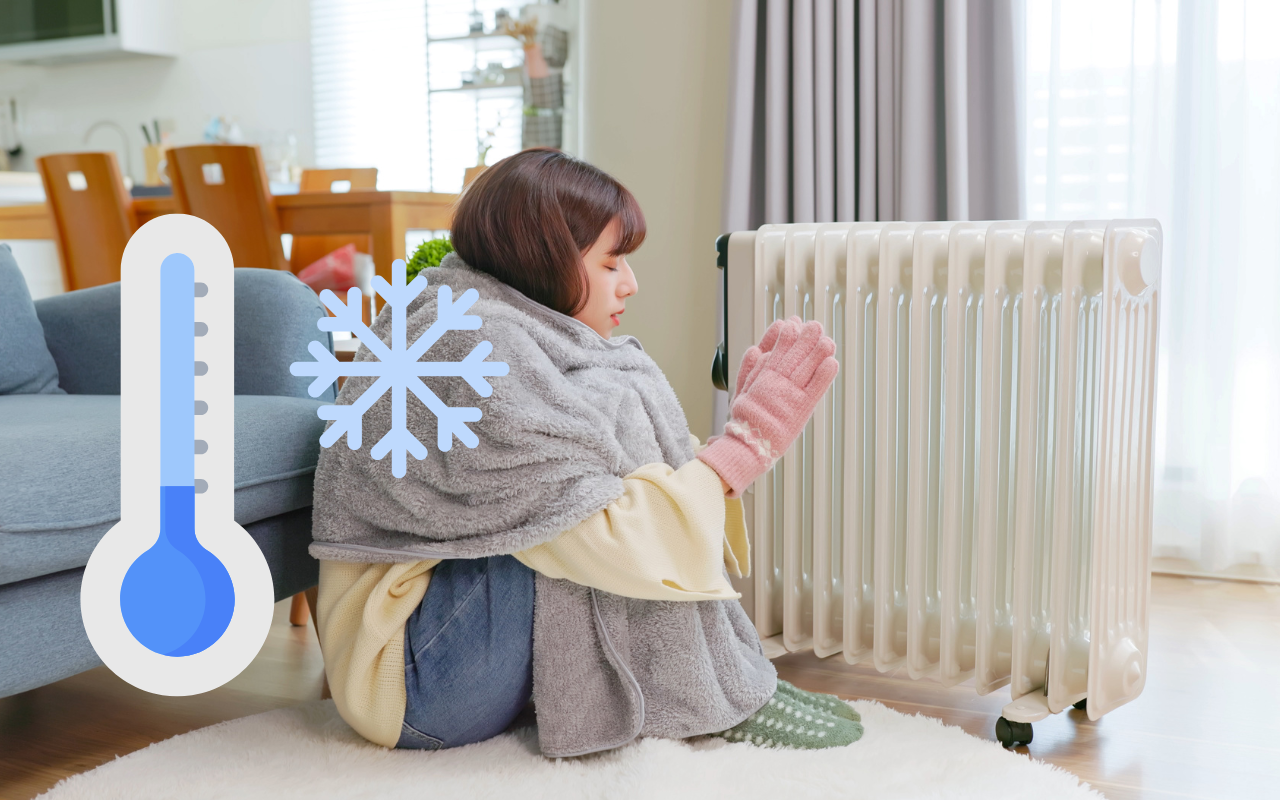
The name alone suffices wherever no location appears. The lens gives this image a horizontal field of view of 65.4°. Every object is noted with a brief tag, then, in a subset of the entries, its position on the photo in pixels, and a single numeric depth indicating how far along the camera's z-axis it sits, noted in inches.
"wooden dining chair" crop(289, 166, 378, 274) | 113.3
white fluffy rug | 40.9
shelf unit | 136.9
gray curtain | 81.8
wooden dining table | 88.0
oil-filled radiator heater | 47.7
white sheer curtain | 78.5
